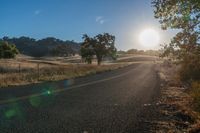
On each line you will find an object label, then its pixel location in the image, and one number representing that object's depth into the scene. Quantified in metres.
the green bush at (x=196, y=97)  6.71
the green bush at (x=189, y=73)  15.31
